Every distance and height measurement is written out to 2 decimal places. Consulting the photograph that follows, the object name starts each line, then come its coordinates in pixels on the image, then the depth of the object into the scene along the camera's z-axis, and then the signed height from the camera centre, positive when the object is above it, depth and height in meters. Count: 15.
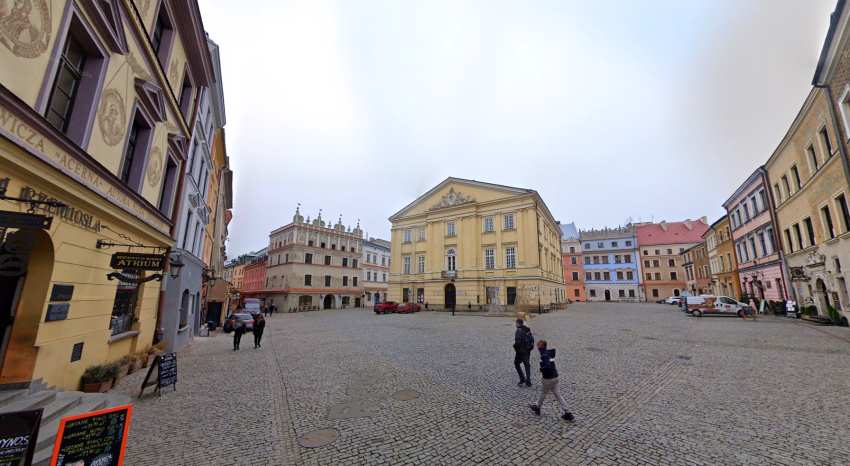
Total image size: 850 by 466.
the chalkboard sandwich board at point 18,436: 3.00 -1.39
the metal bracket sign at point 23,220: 4.52 +1.02
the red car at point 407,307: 35.81 -1.38
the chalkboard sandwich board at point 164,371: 7.72 -1.95
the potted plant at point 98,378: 7.39 -2.02
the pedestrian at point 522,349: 8.07 -1.34
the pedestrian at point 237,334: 14.33 -1.84
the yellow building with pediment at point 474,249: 35.50 +5.71
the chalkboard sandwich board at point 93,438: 3.24 -1.58
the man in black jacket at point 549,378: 6.00 -1.54
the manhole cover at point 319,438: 5.22 -2.42
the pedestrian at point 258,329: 14.86 -1.67
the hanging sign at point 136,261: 7.79 +0.75
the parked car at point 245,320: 22.67 -2.09
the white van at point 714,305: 24.36 -0.59
